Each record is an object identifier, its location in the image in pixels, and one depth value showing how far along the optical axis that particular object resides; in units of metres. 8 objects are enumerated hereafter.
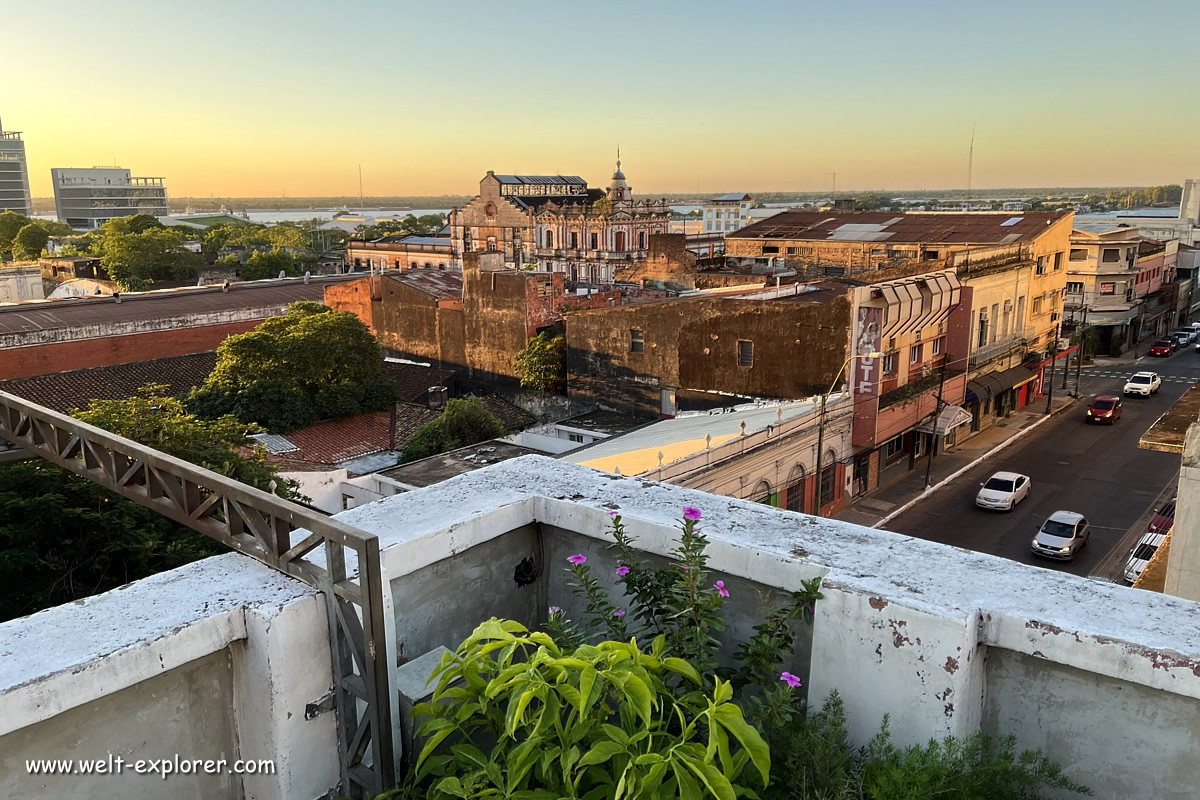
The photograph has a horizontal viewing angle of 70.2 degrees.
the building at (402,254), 77.00
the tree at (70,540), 10.77
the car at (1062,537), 21.34
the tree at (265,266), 71.94
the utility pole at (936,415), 28.25
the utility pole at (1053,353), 36.98
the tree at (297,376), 27.09
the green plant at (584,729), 2.38
